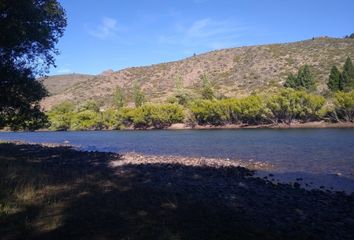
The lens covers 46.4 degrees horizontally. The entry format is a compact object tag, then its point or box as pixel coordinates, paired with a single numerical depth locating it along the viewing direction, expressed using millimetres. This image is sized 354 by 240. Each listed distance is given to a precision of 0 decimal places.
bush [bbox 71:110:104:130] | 115875
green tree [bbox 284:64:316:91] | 94688
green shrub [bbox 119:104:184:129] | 101062
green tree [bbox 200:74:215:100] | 107094
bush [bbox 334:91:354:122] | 72812
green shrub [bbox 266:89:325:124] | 78506
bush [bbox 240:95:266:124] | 83750
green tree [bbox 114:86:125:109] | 124812
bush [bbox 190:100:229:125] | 93438
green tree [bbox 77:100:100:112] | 126438
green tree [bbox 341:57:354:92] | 86438
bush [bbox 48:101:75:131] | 121562
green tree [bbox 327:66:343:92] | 88688
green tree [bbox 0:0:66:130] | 20328
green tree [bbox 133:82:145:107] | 120494
